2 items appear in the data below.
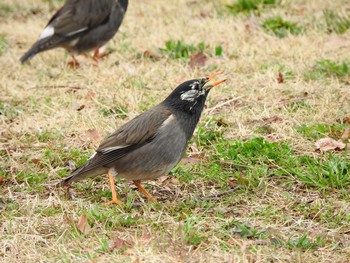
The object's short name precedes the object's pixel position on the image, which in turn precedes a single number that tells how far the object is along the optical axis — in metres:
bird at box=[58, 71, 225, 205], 11.38
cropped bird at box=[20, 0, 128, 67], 19.89
